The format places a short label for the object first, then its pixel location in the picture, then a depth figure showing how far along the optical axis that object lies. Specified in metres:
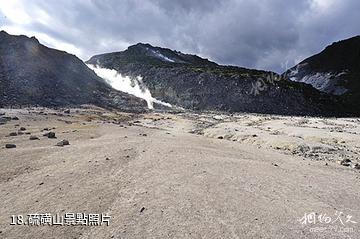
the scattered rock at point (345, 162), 21.72
